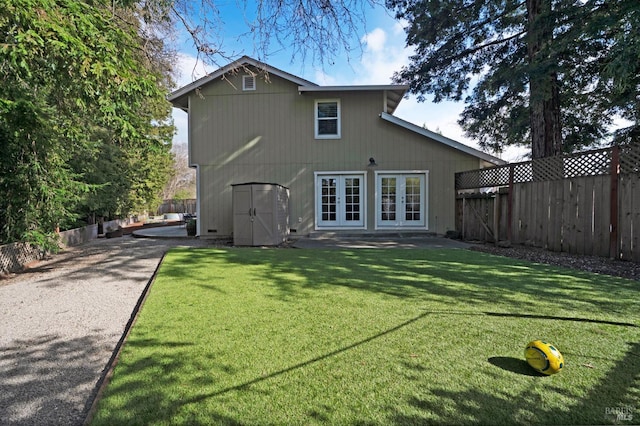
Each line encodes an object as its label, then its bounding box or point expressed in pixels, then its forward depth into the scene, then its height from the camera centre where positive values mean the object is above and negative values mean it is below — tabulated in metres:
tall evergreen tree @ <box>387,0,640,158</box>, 8.91 +4.86
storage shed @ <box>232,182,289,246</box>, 9.70 -0.09
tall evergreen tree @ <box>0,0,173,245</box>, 4.06 +1.87
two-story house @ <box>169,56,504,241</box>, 11.69 +1.91
